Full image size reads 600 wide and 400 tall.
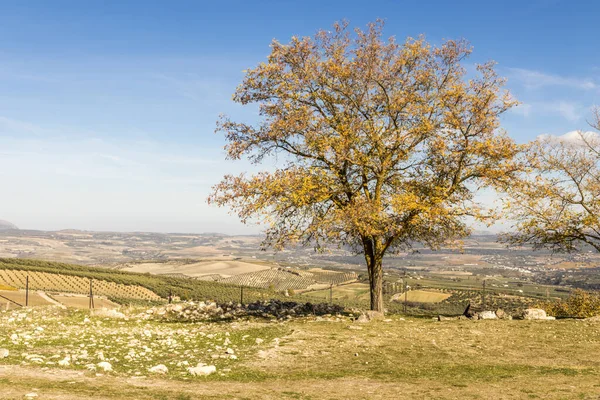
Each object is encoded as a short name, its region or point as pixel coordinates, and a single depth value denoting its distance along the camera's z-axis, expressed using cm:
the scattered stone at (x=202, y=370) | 1336
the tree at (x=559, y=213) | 2648
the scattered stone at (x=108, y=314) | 2601
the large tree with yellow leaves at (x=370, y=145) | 2200
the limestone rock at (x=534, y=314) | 2589
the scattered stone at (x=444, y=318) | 2475
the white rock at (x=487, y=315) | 2550
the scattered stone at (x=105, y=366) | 1318
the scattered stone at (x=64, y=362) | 1357
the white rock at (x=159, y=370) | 1334
